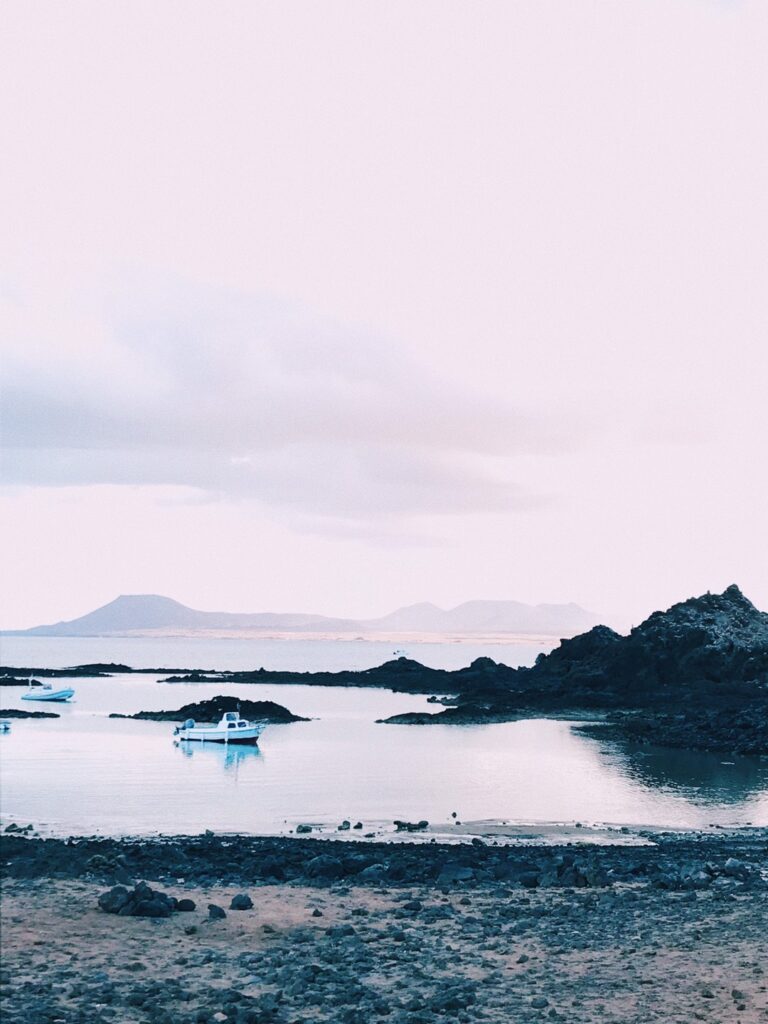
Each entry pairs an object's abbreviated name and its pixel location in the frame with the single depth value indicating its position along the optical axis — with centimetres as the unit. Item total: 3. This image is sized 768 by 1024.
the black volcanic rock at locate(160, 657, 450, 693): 12231
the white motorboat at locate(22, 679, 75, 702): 9081
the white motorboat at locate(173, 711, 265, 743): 6200
